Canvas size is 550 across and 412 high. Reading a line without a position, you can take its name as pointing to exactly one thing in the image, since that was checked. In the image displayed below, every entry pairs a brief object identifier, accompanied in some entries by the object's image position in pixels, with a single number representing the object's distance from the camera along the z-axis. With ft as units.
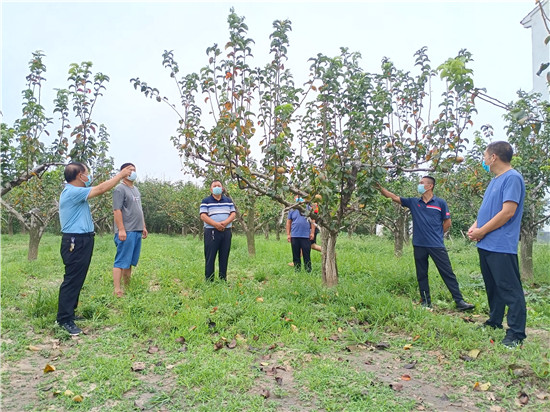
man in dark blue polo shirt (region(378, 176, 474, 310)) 16.19
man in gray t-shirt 16.49
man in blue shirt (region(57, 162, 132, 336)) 13.11
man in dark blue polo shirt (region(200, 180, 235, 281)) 18.72
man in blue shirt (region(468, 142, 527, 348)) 11.72
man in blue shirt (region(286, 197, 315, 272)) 22.48
